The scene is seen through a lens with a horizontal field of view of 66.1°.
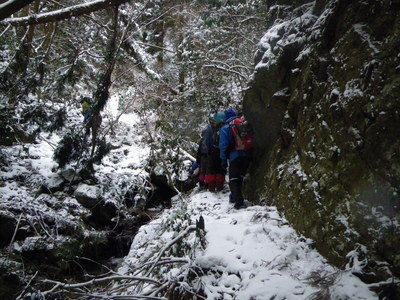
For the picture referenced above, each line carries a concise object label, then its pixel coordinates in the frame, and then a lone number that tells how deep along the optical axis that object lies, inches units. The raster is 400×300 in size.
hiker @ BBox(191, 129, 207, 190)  279.7
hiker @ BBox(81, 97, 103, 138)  278.5
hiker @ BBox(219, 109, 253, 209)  223.6
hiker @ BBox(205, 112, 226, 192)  258.7
